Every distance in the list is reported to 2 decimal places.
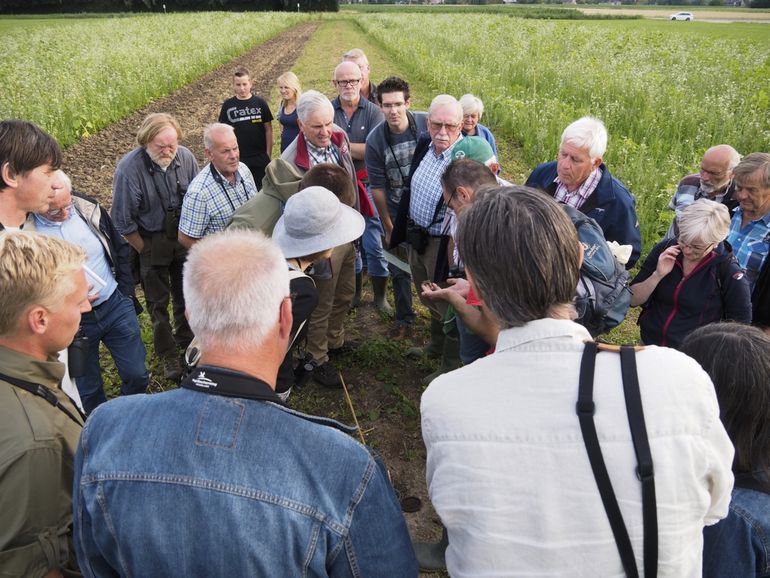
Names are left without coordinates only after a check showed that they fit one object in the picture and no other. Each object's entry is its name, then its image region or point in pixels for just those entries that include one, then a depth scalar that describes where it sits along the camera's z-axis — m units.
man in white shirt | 1.25
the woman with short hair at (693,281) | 3.10
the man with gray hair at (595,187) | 3.49
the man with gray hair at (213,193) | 4.05
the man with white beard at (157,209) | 4.17
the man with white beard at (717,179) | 4.05
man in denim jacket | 1.32
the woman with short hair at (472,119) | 5.48
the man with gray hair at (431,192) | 4.15
